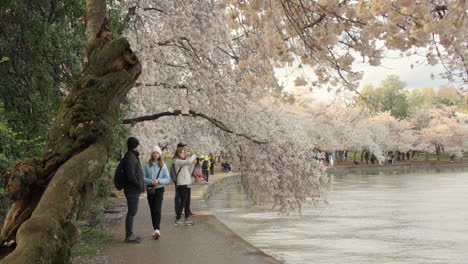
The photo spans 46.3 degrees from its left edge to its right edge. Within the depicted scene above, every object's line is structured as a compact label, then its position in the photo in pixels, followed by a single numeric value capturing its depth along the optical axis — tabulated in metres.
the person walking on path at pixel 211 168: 44.06
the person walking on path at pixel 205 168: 31.28
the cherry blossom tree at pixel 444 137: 81.44
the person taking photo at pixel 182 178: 12.25
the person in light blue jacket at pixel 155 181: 10.27
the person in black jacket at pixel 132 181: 9.54
